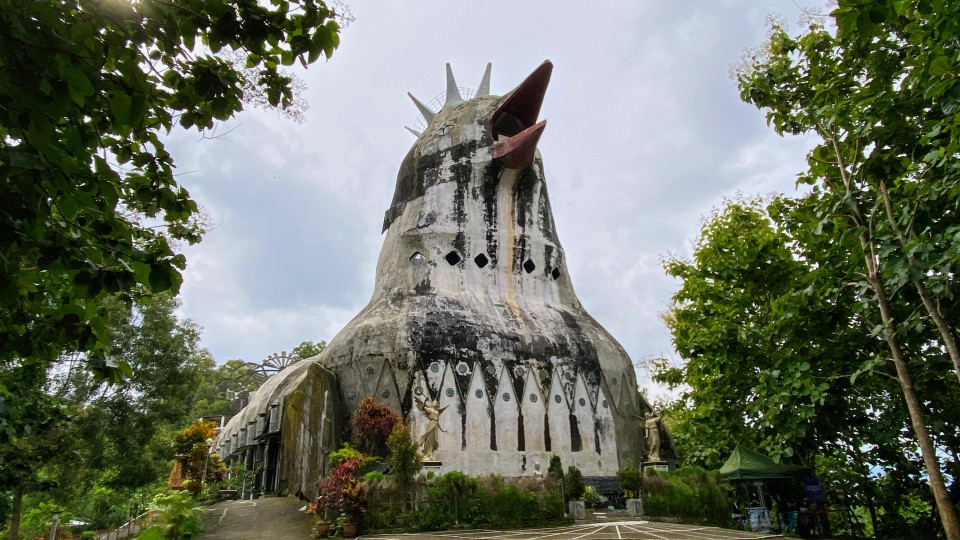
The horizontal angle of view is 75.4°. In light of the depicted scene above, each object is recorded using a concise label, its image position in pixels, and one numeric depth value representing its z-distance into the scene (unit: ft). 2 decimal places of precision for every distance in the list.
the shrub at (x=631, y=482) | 37.42
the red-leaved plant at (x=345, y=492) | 32.32
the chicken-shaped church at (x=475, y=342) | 42.27
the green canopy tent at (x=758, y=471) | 39.34
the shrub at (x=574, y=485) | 36.58
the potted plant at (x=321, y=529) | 32.24
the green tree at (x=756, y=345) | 32.14
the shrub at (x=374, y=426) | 38.24
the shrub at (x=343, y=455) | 36.29
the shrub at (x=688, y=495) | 38.29
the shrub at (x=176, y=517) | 31.09
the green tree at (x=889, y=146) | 20.34
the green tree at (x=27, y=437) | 22.63
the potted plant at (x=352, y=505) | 31.99
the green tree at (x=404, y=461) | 33.19
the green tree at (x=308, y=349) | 110.73
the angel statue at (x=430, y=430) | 37.76
